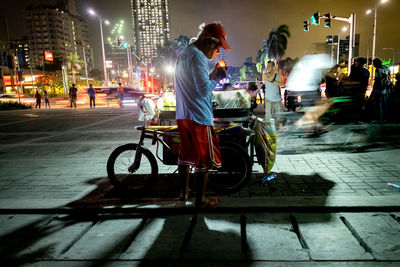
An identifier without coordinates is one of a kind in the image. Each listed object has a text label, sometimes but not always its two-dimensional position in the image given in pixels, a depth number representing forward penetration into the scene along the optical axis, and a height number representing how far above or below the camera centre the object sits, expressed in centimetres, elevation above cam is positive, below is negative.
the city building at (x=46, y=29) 15950 +3538
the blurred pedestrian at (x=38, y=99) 2706 -59
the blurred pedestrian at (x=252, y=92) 721 -17
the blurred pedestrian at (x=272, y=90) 728 -14
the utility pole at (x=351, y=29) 1614 +295
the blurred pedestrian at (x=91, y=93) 2495 -19
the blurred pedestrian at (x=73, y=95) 2520 -31
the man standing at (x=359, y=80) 656 +4
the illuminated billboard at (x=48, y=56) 6450 +818
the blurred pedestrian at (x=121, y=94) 2422 -35
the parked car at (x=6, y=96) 4107 -41
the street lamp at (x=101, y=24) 3361 +775
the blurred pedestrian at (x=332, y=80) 914 +8
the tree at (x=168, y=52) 6912 +890
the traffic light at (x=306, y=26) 2260 +449
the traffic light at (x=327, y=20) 1860 +408
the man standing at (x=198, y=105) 323 -20
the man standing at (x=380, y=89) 916 -26
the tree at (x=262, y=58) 6938 +652
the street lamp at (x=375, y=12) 2413 +616
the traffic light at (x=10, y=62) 2892 +317
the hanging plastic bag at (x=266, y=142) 430 -86
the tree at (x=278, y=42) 5866 +878
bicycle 409 -100
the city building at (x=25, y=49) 15800 +2507
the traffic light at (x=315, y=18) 1913 +434
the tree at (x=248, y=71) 12124 +620
